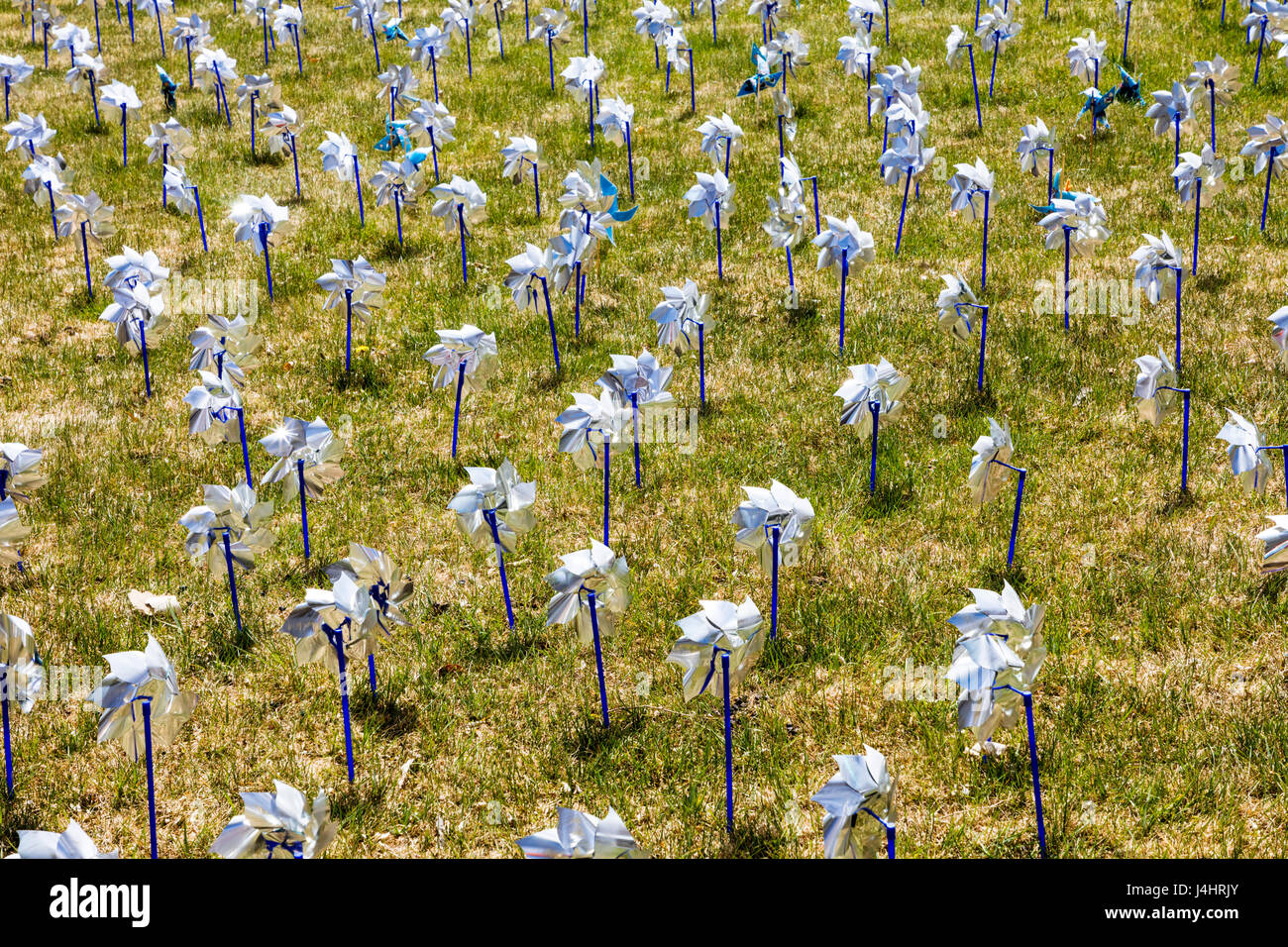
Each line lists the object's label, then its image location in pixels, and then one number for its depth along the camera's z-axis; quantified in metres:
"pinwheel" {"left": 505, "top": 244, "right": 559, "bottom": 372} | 5.80
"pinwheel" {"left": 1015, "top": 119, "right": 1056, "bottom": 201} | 7.33
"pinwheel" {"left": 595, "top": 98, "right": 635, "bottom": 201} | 8.02
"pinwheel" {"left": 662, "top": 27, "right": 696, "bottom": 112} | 9.49
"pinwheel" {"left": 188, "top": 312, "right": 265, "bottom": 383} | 5.16
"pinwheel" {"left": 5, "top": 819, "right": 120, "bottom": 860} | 2.38
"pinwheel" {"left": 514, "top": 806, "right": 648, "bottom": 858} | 2.41
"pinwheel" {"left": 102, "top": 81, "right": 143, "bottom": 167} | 8.66
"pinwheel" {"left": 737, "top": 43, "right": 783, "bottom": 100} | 8.88
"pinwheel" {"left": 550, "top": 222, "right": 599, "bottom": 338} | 5.89
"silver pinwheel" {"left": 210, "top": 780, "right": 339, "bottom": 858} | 2.59
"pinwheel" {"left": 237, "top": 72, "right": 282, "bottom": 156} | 8.95
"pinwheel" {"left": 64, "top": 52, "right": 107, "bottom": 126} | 9.34
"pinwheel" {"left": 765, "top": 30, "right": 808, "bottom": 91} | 9.14
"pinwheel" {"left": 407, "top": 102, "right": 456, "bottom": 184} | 7.91
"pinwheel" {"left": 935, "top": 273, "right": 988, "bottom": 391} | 5.32
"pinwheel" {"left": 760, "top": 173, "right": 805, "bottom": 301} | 6.33
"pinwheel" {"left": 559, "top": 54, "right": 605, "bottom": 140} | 8.80
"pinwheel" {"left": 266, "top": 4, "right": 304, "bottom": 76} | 10.70
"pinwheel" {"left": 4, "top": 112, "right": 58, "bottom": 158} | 7.55
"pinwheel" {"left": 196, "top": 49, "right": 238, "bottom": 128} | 9.48
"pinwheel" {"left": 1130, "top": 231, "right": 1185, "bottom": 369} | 5.32
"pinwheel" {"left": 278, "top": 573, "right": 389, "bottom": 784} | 3.34
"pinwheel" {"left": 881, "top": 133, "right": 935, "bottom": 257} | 7.04
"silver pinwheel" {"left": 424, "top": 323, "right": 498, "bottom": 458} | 5.03
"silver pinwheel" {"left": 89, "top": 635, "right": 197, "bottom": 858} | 2.93
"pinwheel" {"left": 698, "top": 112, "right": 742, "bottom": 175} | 7.39
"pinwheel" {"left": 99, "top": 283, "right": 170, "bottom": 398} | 5.62
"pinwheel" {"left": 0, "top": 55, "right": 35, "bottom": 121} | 9.39
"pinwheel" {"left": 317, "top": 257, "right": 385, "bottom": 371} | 5.69
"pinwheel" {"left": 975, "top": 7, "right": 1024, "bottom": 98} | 9.42
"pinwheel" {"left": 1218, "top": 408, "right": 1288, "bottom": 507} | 3.98
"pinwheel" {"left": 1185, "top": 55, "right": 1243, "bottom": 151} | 7.85
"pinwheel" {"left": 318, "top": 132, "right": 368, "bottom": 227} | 7.64
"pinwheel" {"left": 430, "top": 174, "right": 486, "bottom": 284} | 6.86
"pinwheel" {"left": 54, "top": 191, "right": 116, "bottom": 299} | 6.72
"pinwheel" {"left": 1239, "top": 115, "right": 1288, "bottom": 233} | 6.71
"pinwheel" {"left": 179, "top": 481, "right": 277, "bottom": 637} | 3.92
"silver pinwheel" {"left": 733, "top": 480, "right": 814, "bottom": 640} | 3.68
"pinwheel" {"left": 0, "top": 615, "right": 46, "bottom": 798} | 3.14
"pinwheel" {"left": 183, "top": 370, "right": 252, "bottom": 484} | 4.81
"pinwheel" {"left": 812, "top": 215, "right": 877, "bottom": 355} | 5.74
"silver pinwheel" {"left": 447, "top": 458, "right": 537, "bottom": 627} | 3.87
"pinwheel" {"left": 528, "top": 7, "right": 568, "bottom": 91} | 10.17
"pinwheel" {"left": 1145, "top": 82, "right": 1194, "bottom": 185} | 7.53
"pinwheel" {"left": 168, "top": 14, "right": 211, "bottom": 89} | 10.43
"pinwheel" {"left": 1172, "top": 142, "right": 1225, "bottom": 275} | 6.41
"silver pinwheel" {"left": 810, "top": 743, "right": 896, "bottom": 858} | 2.66
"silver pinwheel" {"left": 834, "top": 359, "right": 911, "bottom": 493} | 4.58
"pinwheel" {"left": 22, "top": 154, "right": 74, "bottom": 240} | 7.01
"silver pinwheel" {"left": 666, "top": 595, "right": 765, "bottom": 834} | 3.12
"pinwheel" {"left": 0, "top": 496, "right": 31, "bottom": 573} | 3.56
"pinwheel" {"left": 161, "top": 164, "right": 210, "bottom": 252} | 7.49
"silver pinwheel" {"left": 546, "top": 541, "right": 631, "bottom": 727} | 3.40
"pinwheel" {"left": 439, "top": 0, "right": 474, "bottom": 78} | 10.33
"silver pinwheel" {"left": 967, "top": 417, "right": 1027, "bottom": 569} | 4.19
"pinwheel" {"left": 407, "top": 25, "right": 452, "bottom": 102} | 9.61
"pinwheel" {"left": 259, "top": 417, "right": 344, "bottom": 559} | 4.27
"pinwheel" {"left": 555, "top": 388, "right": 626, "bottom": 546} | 4.26
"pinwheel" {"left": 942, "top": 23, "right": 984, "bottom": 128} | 9.31
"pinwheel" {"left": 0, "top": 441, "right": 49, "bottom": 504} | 4.05
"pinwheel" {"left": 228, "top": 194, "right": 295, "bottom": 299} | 6.37
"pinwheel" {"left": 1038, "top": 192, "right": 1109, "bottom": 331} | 5.82
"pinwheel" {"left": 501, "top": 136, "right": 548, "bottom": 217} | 7.58
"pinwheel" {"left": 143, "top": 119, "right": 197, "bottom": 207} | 8.08
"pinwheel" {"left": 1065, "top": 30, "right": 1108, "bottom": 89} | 8.72
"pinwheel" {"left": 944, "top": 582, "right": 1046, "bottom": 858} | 2.91
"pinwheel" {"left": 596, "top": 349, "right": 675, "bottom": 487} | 4.41
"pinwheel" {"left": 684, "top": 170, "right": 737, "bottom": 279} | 6.46
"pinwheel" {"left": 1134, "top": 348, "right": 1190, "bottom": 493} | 4.63
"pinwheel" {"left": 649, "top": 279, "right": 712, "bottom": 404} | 5.41
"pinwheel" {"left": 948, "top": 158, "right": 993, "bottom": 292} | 6.21
